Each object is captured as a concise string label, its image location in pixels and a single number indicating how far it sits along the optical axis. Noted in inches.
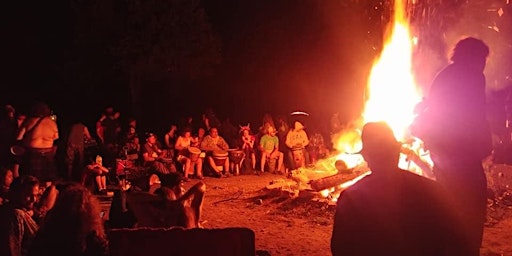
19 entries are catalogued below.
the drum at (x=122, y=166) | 451.5
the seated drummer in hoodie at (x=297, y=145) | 548.4
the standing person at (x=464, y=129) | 190.2
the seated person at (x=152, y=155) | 452.1
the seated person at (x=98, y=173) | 435.5
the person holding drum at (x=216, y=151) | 526.6
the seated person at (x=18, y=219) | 189.3
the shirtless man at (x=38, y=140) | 403.9
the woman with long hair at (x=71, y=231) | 141.1
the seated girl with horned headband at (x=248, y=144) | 553.3
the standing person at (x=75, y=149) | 452.4
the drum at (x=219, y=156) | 526.6
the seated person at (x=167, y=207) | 222.1
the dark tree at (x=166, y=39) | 761.0
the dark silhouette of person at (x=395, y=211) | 117.2
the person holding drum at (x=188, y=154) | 511.8
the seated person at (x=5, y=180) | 287.0
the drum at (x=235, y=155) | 538.0
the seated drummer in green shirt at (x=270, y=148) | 551.2
